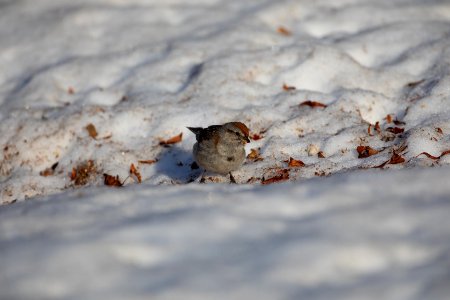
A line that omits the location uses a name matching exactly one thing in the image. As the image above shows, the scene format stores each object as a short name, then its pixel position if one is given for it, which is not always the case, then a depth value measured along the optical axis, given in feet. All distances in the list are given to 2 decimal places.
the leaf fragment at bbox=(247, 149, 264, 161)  42.25
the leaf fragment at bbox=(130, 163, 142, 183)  42.32
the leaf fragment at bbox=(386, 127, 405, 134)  42.50
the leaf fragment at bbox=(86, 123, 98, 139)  45.86
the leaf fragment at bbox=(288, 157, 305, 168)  39.73
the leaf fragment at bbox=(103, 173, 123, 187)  41.34
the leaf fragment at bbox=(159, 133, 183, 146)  44.95
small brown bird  39.60
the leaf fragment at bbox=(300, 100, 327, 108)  46.76
